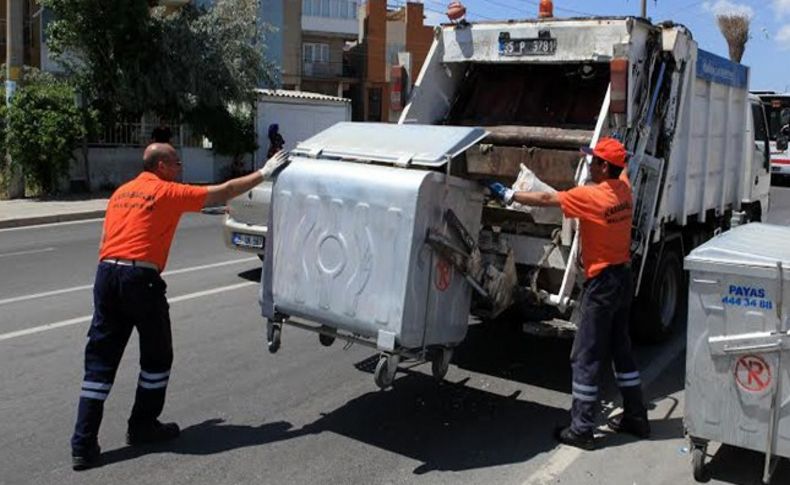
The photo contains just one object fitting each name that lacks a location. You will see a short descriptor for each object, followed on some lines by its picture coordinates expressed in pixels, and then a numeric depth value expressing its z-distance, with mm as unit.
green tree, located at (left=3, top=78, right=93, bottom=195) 17750
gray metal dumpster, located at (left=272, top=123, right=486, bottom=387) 4516
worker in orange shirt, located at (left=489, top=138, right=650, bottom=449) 4832
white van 24688
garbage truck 4609
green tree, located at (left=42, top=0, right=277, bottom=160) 19375
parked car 9281
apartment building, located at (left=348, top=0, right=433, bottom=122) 62094
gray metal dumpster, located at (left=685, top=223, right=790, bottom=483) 4059
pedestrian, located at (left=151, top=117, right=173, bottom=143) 17147
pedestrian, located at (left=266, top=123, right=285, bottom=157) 21234
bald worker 4465
